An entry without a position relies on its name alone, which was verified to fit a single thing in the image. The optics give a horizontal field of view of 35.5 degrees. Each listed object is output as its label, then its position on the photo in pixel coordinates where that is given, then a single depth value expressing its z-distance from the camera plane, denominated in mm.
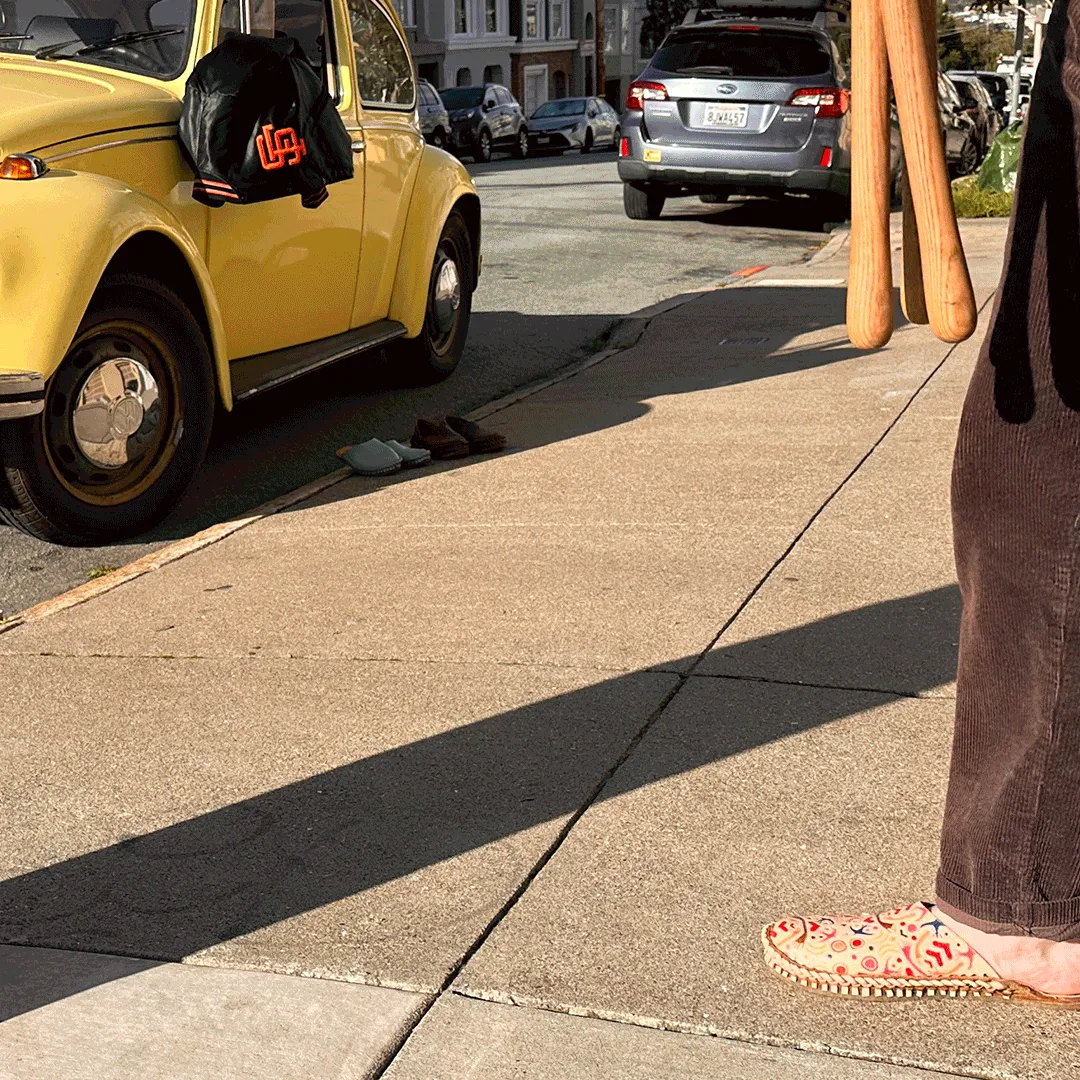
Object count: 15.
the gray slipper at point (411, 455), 6562
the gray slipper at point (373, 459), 6469
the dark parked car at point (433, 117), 31906
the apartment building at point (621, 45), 75938
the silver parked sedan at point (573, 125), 42719
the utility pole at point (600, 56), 63006
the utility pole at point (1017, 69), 24122
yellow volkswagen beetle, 5152
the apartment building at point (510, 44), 57469
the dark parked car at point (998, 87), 35756
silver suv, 14922
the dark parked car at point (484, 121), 37375
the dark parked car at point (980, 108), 22812
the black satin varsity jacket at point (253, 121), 5887
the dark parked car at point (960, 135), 21250
